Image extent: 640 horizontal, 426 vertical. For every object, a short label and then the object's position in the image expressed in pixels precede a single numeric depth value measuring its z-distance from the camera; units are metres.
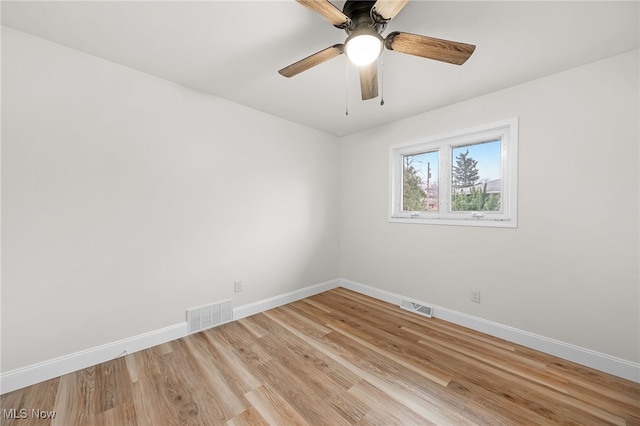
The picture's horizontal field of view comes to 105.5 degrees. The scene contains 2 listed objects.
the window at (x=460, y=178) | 2.36
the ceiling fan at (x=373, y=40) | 1.21
